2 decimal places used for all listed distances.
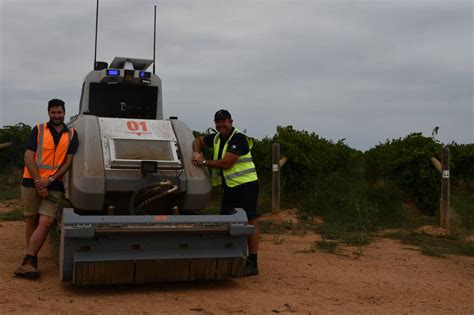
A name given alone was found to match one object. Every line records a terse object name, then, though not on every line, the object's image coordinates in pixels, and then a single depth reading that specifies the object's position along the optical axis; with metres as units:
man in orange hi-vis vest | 5.72
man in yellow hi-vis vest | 6.17
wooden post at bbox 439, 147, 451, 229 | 10.08
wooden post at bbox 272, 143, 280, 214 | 11.41
